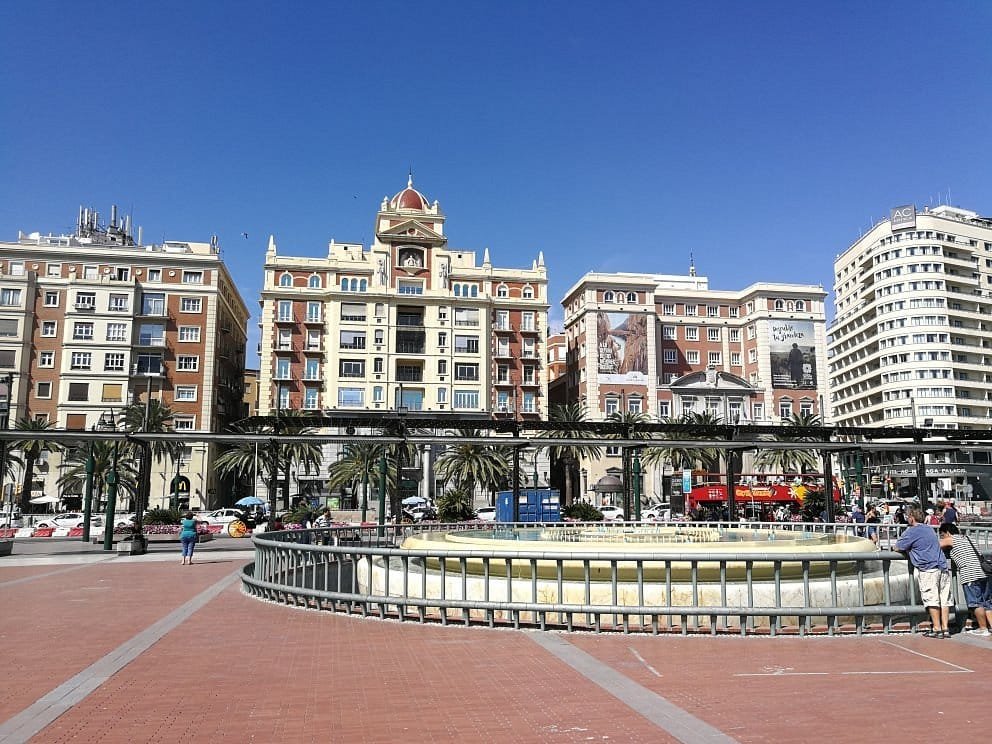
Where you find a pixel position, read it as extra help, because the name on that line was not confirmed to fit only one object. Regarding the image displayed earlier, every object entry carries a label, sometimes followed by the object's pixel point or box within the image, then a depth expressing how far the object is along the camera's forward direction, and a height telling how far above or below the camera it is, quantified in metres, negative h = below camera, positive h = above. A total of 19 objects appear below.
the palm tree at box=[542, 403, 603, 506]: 65.38 +3.55
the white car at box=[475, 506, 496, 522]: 51.01 -1.55
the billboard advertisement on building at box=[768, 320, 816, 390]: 80.38 +13.59
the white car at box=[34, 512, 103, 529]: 43.84 -1.88
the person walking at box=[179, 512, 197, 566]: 21.64 -1.33
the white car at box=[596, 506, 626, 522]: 48.95 -1.37
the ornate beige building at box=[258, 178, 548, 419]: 69.06 +13.85
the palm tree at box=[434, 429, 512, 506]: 54.75 +1.63
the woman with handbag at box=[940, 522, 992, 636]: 10.02 -1.05
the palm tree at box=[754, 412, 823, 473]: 63.69 +2.74
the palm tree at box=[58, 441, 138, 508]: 56.25 +1.38
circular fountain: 10.23 -1.25
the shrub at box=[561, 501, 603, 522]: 43.47 -1.19
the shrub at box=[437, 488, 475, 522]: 45.19 -1.04
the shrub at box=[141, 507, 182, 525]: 40.44 -1.47
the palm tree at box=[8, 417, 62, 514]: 56.72 +2.55
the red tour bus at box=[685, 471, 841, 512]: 51.50 -0.16
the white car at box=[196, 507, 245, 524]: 48.58 -1.73
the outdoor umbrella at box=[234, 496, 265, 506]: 50.49 -0.78
